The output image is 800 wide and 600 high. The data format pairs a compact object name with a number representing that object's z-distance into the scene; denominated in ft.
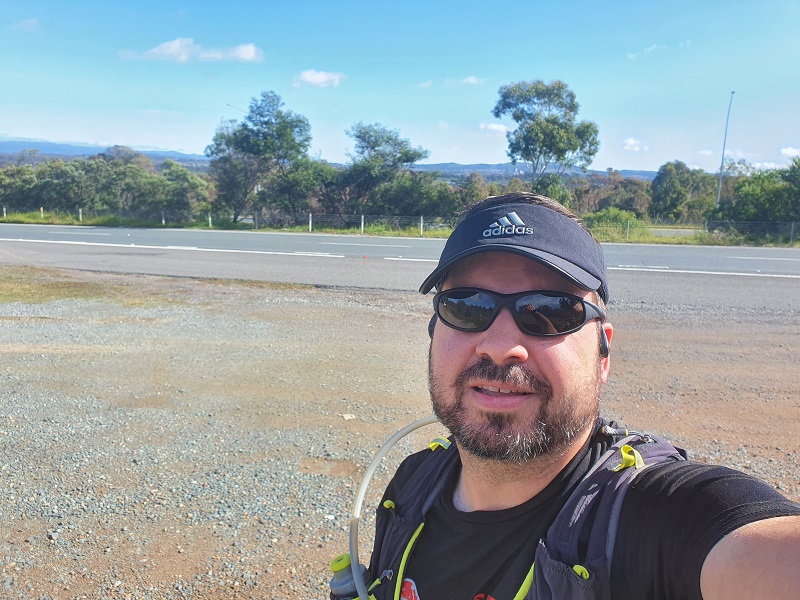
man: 1.22
